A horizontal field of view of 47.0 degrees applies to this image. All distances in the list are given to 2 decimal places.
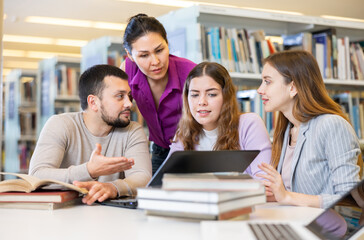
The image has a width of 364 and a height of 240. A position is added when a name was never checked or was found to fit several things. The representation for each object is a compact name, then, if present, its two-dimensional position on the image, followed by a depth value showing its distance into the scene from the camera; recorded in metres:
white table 0.85
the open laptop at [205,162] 0.95
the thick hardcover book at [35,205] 1.18
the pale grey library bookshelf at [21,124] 5.35
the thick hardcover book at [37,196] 1.18
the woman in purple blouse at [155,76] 1.95
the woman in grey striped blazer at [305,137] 1.34
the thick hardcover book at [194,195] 0.85
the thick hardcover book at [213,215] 0.87
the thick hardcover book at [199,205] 0.85
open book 1.21
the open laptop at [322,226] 0.77
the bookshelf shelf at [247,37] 2.89
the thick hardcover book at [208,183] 0.86
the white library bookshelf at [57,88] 4.83
